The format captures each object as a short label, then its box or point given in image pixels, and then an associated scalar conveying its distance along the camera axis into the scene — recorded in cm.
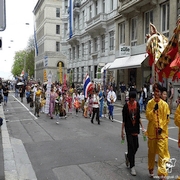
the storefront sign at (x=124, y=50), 2461
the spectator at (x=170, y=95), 1773
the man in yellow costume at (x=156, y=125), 580
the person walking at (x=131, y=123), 623
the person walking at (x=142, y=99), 1892
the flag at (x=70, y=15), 2892
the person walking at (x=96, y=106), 1388
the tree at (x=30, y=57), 8221
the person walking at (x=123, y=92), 2336
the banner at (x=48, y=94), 1576
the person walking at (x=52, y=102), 1567
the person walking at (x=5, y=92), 2332
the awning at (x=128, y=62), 2223
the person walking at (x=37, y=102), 1661
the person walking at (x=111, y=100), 1531
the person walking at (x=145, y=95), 1902
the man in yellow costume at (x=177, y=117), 547
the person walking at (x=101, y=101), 1655
